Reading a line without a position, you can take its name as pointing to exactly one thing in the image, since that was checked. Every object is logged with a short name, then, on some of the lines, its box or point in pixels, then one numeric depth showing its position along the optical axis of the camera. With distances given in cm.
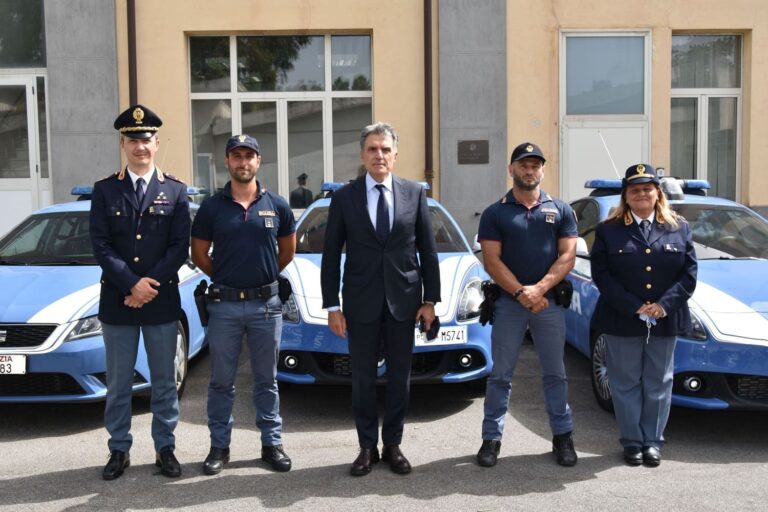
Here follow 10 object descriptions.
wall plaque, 1055
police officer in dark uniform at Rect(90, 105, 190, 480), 414
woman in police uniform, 430
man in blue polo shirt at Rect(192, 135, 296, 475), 420
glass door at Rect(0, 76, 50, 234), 1091
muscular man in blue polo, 427
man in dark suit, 413
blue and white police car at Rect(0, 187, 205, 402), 470
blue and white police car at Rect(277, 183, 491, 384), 501
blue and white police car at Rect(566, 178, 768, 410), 440
